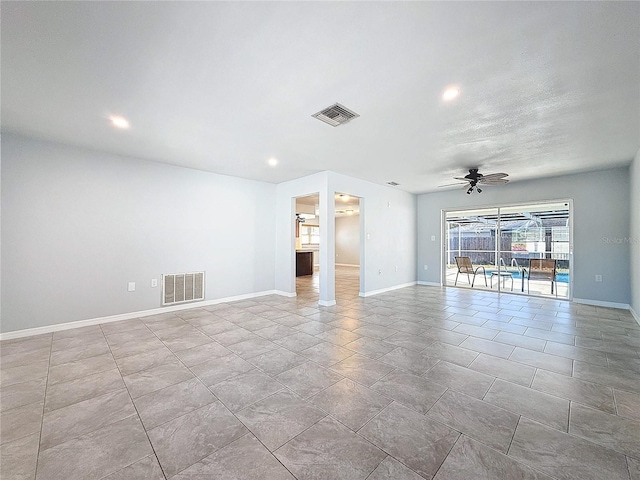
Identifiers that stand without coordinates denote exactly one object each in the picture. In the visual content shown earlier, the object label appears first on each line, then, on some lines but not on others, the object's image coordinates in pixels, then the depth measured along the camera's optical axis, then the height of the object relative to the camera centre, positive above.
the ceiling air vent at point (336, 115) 2.70 +1.34
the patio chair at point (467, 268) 7.00 -0.71
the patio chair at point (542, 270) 5.83 -0.65
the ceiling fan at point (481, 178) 4.77 +1.14
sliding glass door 5.76 -0.19
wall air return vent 4.59 -0.81
